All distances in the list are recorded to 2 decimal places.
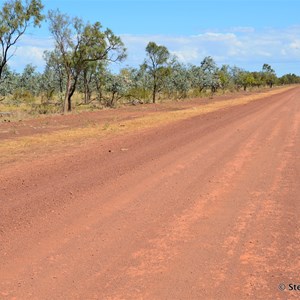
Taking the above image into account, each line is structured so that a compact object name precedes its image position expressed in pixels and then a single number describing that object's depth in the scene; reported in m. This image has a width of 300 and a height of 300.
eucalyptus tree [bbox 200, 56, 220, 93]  66.12
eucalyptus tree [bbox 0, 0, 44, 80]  25.86
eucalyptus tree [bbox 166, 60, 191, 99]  53.48
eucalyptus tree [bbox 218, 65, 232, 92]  72.88
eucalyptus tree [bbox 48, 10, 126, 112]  29.92
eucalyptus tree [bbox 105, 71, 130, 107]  39.81
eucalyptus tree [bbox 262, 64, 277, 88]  135.62
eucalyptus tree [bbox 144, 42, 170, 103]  43.41
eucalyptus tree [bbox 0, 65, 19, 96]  33.22
